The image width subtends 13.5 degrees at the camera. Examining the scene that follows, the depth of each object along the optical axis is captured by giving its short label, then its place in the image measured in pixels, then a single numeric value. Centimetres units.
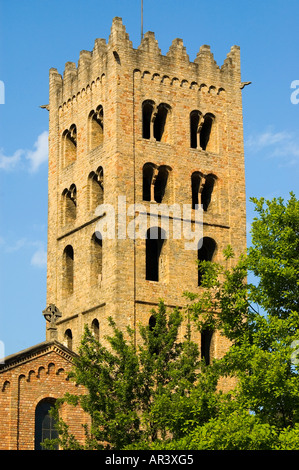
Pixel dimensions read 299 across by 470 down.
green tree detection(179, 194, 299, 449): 3869
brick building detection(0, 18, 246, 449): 5816
